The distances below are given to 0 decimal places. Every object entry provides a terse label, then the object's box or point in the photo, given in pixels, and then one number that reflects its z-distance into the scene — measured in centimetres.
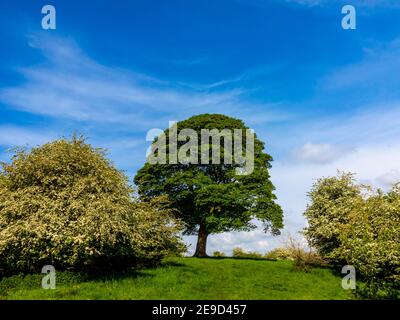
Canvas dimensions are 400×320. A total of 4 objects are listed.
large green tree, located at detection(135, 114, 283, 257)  5028
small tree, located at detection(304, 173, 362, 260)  4288
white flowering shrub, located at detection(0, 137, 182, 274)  2853
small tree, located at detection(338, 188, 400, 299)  3003
